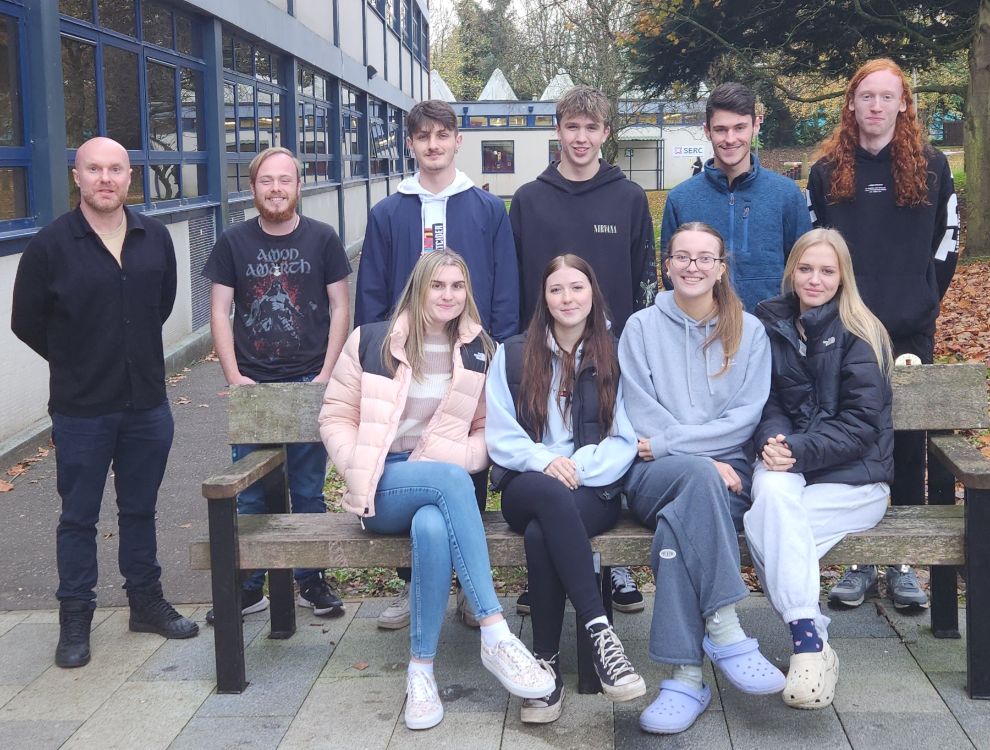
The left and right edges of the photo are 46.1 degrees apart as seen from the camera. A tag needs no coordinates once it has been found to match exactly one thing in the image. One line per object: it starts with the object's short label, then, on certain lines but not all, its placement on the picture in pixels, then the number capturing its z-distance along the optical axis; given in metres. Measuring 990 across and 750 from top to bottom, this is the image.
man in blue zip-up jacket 4.85
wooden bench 4.00
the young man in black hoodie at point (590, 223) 4.88
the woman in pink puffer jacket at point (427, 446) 3.96
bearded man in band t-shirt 4.84
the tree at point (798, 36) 19.08
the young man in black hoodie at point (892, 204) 4.64
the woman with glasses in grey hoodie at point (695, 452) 3.83
